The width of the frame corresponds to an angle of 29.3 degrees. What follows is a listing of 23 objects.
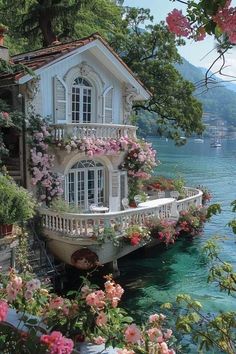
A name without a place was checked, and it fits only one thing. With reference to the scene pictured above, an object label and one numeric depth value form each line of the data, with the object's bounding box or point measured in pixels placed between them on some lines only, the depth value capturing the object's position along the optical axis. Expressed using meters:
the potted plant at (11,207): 11.59
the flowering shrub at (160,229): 15.77
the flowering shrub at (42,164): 15.34
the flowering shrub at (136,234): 14.66
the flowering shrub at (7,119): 14.12
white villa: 14.68
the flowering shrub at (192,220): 18.14
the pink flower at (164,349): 3.74
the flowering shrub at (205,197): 22.72
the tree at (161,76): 25.88
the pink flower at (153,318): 4.52
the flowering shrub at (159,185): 22.22
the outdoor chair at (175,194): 20.59
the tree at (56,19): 25.09
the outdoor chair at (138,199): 18.78
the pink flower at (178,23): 2.73
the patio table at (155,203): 16.65
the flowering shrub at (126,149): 15.59
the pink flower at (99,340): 3.98
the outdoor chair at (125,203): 18.15
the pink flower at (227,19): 2.50
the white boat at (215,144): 132.38
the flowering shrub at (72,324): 3.41
